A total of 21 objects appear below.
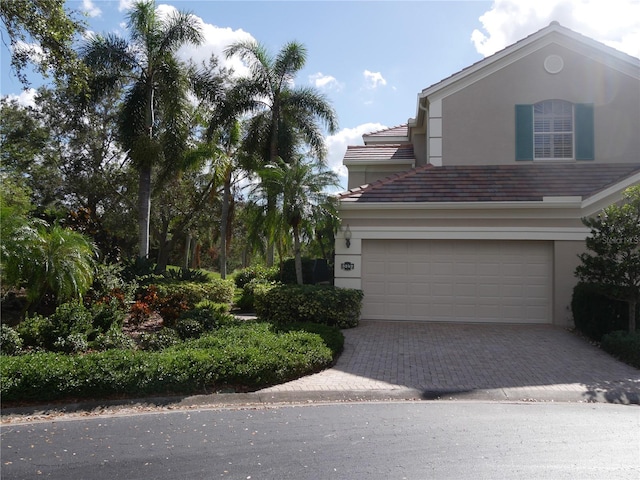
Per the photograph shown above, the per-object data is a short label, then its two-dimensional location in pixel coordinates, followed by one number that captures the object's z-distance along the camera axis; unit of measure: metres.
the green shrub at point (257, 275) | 21.73
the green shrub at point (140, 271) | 15.49
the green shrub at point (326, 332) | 10.00
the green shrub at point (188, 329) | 10.49
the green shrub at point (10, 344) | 9.12
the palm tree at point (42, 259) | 9.98
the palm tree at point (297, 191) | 13.74
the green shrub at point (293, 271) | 20.57
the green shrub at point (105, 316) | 10.79
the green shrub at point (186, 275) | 17.00
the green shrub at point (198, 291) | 13.91
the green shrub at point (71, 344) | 9.44
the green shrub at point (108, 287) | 12.62
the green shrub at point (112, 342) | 9.80
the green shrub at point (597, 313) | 11.14
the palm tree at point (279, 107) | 21.73
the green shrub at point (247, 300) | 17.17
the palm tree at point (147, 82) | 18.69
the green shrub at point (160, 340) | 9.73
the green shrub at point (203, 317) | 10.84
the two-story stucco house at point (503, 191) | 13.45
